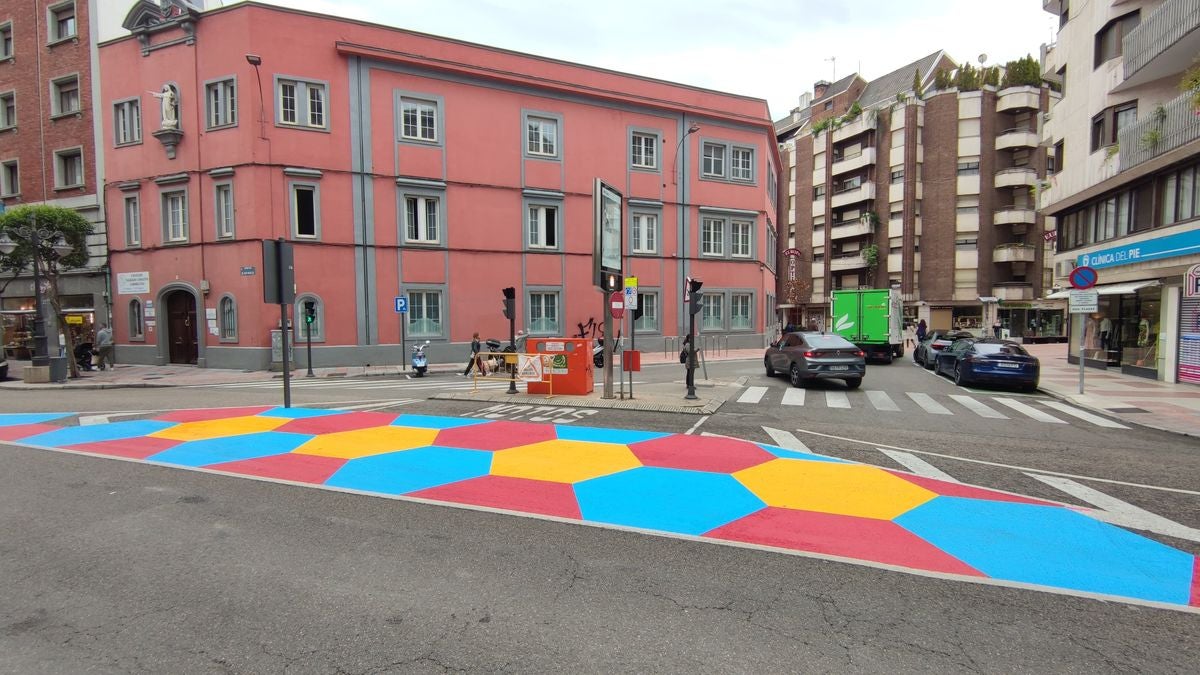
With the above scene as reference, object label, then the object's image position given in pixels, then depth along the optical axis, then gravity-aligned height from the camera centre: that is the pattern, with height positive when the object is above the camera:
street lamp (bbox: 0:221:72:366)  17.50 +1.49
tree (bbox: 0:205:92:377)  19.06 +2.93
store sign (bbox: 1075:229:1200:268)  15.09 +1.87
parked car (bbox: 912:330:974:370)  20.56 -1.28
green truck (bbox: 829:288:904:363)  22.70 -0.21
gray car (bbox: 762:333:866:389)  14.93 -1.24
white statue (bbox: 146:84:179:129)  22.06 +8.31
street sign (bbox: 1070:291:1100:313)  14.08 +0.27
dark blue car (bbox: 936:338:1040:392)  15.35 -1.47
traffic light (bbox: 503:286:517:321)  14.48 +0.35
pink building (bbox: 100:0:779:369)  21.48 +5.79
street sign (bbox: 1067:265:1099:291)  14.11 +0.88
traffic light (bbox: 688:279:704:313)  12.66 +0.36
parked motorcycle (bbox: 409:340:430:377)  19.80 -1.61
